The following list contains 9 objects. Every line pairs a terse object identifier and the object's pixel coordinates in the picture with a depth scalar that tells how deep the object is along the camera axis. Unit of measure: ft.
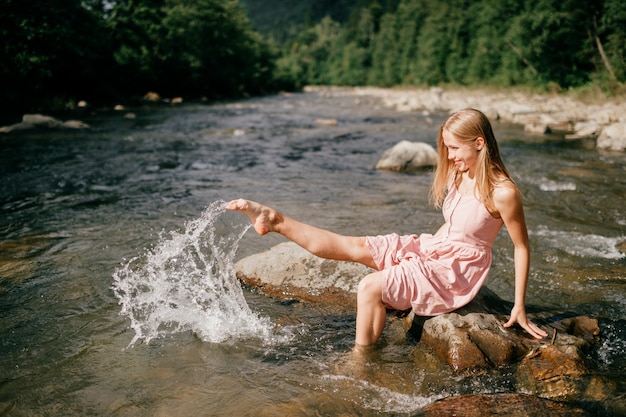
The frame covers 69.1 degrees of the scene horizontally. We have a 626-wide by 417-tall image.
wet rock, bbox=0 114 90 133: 50.19
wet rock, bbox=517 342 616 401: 8.84
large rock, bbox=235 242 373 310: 13.79
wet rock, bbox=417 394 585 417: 8.25
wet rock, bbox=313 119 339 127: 64.40
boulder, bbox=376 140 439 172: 34.12
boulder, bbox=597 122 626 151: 40.11
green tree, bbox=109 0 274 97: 106.83
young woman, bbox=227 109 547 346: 10.07
